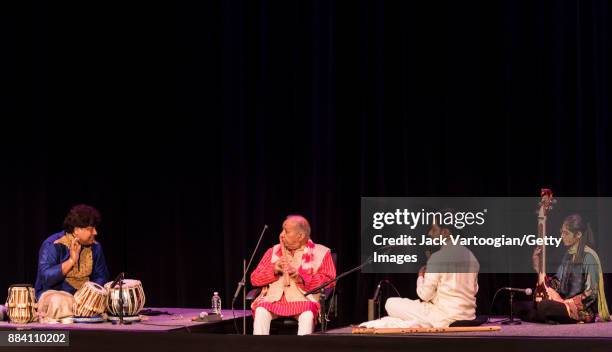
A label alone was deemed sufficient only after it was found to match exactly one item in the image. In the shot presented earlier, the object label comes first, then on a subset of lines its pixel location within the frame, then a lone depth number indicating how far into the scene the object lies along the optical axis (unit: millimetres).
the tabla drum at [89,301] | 13362
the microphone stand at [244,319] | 13122
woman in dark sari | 13257
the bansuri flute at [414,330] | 12015
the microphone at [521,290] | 13245
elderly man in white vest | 13108
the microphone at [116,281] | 13190
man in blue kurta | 13736
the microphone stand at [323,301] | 12449
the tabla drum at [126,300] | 13422
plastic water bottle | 14355
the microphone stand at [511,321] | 13557
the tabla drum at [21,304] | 13295
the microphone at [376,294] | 12943
